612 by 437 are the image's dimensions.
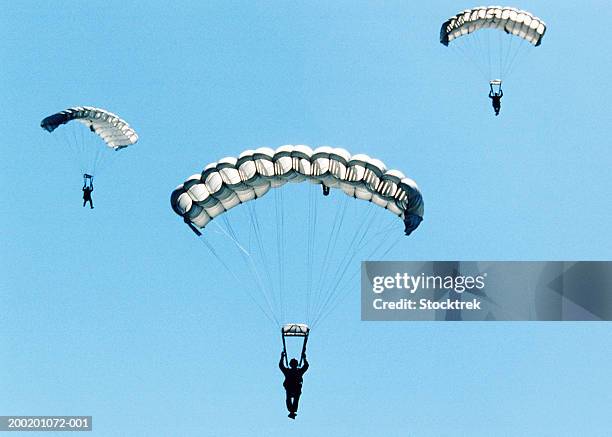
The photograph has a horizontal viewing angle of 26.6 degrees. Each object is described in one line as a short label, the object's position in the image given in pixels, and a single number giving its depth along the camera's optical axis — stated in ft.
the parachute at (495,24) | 158.81
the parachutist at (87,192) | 170.71
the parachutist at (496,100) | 175.42
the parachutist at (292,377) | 113.80
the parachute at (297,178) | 111.96
